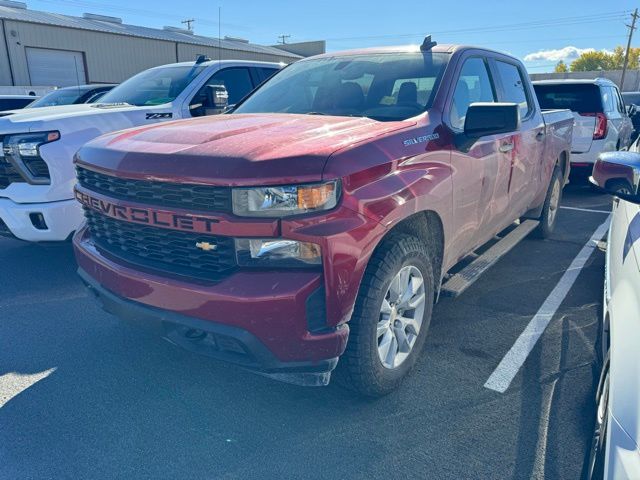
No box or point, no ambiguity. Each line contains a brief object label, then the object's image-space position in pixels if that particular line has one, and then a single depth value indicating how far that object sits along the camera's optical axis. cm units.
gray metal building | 2353
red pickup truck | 209
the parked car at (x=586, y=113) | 800
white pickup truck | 396
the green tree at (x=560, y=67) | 9844
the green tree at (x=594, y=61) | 9006
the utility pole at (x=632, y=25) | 5238
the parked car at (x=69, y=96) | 784
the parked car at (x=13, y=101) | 1028
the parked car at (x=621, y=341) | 143
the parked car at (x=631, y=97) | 1943
